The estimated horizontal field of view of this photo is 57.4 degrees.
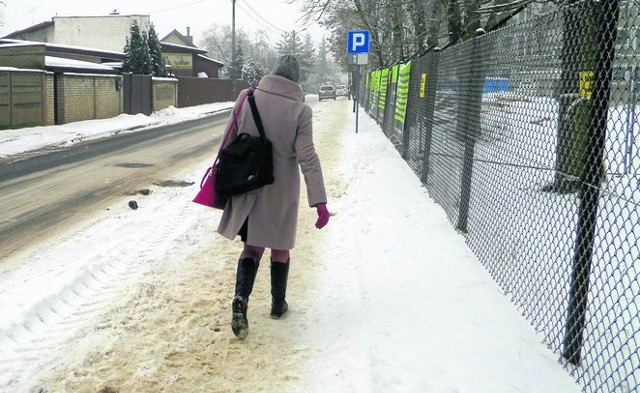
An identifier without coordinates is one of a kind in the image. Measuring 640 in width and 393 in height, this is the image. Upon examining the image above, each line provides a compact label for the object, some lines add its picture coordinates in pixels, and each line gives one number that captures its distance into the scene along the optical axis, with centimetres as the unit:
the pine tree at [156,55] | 3269
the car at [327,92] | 5447
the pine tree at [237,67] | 5962
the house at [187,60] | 5295
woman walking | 367
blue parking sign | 1586
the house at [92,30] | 4752
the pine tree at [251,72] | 6481
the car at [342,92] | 7031
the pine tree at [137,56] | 2834
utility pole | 4657
